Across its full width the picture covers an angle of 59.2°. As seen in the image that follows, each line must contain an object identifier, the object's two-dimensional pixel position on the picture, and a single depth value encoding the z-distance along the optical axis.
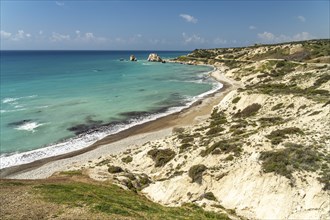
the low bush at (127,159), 34.49
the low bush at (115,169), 29.42
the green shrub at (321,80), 48.17
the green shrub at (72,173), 27.94
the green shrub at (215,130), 35.56
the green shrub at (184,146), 32.04
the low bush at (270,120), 33.25
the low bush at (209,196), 21.66
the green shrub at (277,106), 41.14
